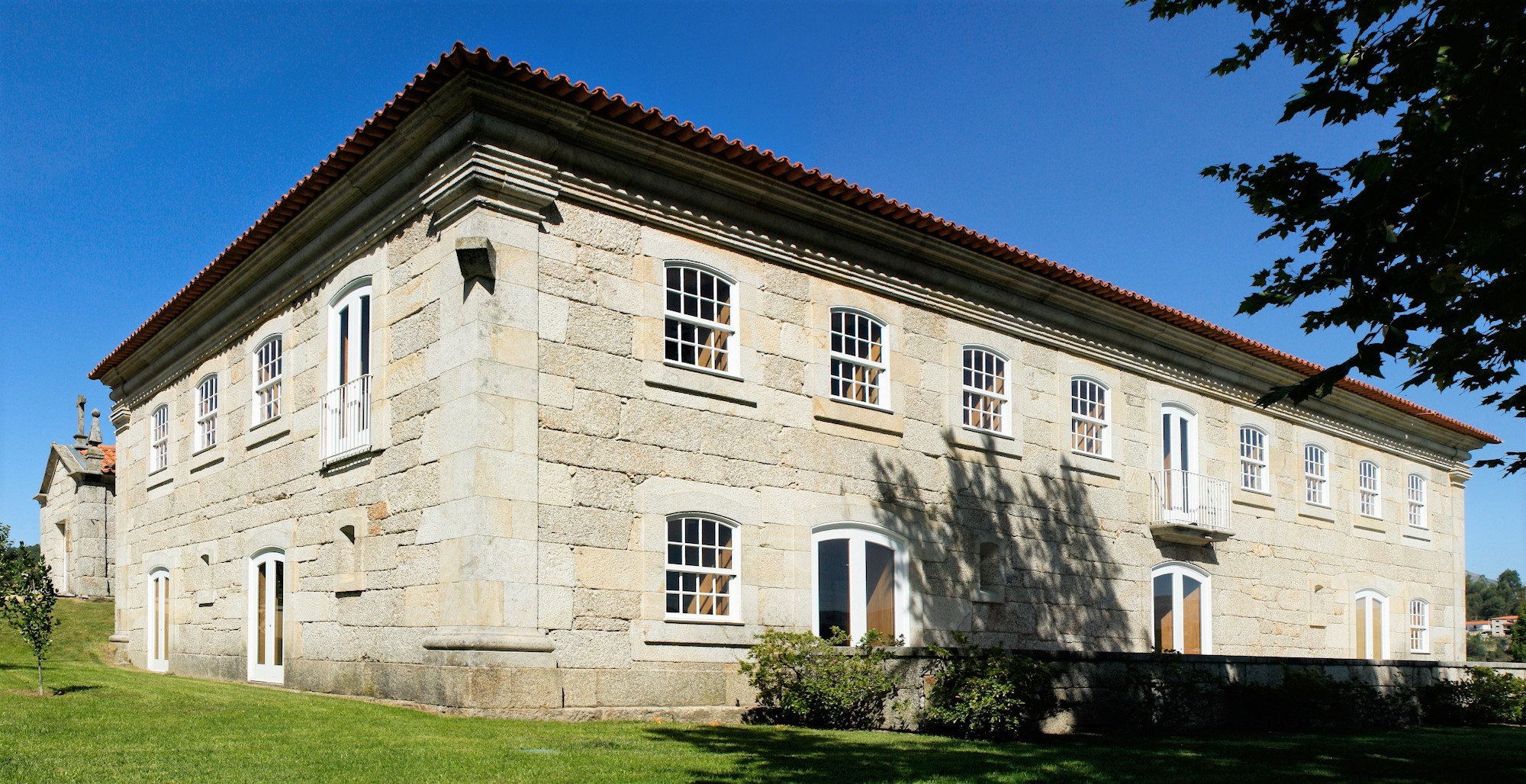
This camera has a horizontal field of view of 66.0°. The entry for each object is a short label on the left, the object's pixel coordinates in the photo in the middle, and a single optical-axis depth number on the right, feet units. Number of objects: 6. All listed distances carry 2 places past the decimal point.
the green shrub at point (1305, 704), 47.67
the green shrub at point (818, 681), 37.96
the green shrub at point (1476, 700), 56.80
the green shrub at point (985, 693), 37.52
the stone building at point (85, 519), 88.69
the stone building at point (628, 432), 36.68
